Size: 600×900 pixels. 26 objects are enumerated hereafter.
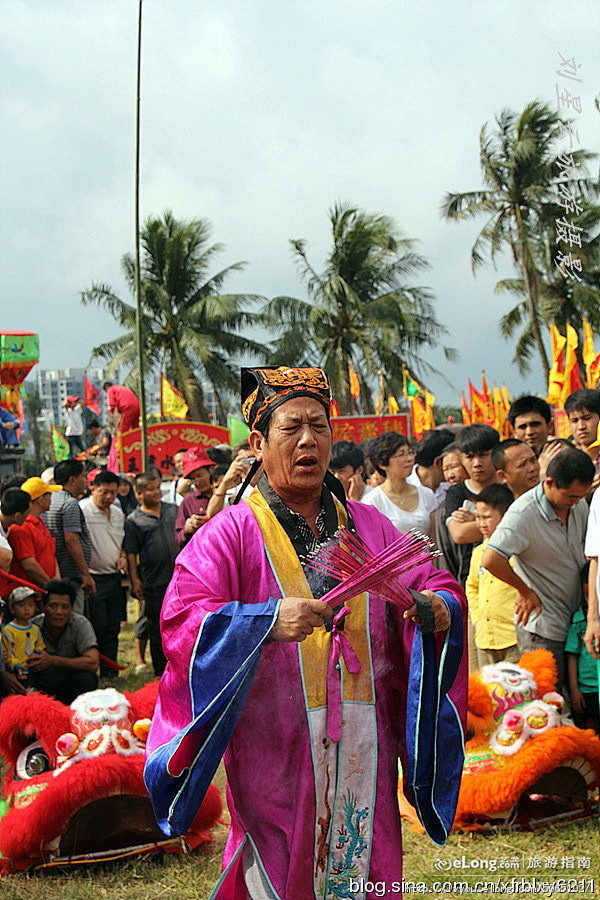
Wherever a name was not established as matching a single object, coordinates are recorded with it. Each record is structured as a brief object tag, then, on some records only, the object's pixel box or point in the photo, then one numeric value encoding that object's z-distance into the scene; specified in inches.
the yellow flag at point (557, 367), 445.1
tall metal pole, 510.6
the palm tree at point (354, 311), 1047.0
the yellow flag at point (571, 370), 432.8
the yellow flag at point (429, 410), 821.5
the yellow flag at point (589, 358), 370.4
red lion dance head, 153.2
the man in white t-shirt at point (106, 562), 309.6
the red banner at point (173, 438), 559.5
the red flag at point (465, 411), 889.8
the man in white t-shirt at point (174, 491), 357.2
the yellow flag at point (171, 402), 799.7
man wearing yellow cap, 258.1
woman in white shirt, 233.0
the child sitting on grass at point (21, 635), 221.9
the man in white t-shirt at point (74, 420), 770.8
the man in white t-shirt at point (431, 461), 279.7
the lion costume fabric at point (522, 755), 160.2
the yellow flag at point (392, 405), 1048.0
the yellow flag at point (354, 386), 997.8
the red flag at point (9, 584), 232.4
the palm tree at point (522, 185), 935.7
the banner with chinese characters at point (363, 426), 608.7
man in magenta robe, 89.4
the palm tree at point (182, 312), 1055.6
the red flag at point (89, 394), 849.5
